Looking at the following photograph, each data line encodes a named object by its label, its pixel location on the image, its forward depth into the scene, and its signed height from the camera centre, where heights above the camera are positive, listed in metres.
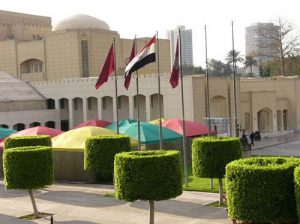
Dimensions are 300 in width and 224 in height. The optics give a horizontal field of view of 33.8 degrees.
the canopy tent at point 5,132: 35.00 -1.43
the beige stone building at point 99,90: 44.53 +1.67
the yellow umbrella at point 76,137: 27.80 -1.57
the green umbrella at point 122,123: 37.87 -1.14
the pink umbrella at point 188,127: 34.47 -1.47
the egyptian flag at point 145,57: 20.69 +2.15
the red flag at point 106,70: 24.38 +1.94
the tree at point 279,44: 66.75 +8.25
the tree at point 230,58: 97.67 +10.06
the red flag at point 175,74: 22.98 +1.53
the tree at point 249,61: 104.63 +9.48
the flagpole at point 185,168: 24.29 -3.18
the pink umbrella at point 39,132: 33.25 -1.38
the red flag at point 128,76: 22.38 +1.48
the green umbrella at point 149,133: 30.45 -1.61
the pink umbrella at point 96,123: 40.59 -1.13
